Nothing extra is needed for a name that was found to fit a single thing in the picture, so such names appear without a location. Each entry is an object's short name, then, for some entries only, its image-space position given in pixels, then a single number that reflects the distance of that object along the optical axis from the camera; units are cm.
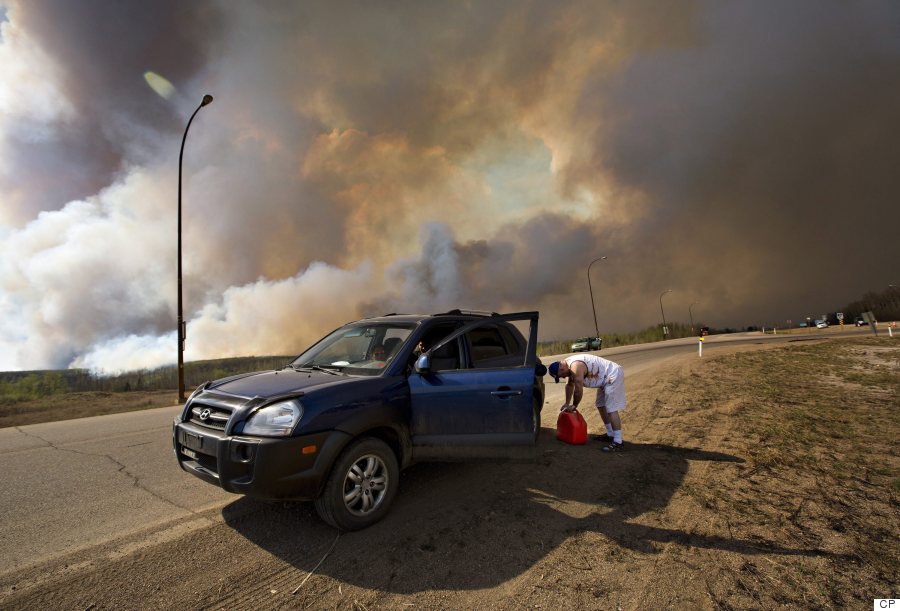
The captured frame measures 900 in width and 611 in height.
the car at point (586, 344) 3674
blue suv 309
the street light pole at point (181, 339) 1354
